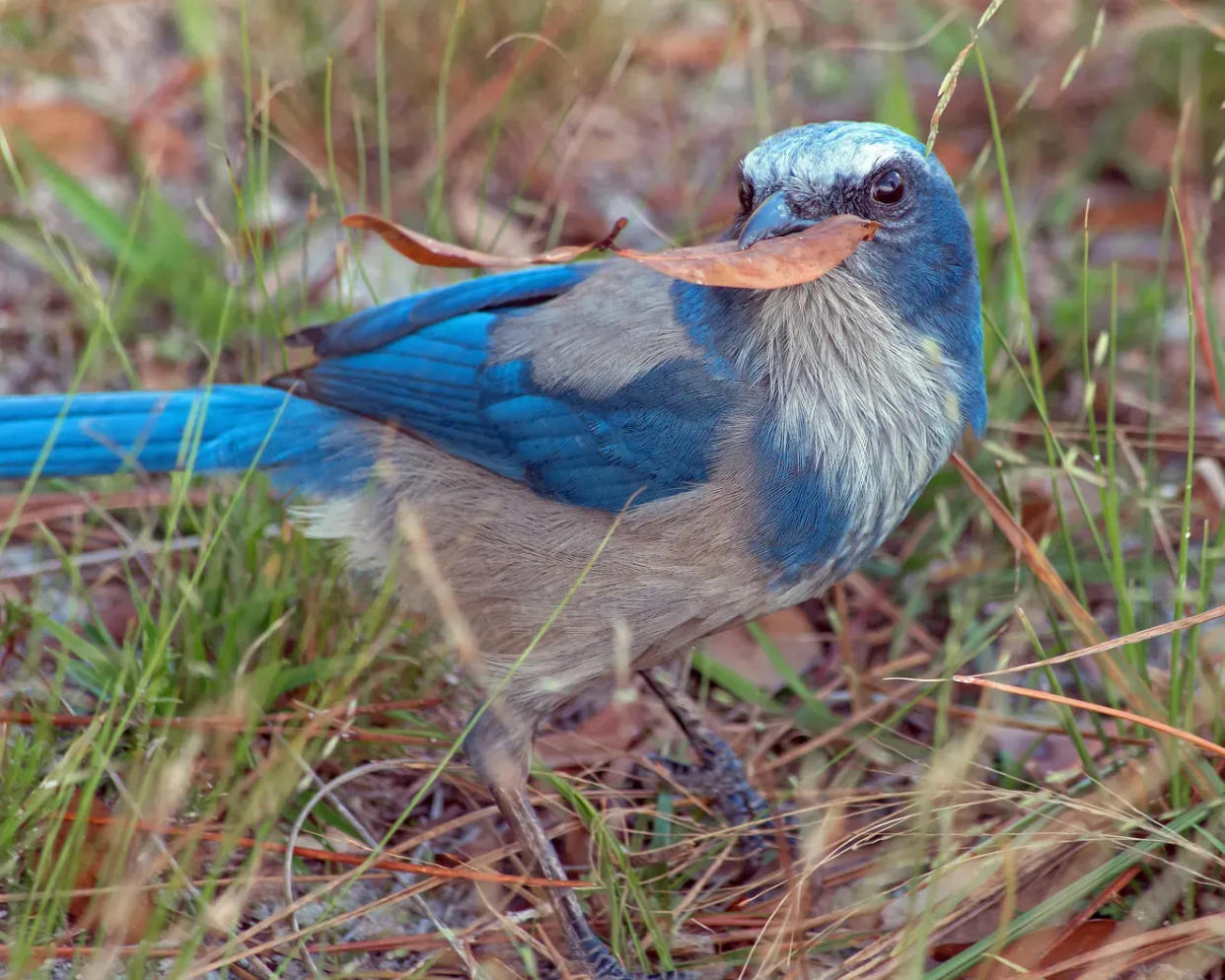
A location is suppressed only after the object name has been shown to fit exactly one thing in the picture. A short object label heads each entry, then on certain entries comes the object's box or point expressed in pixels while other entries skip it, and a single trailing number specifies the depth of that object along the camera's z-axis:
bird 5.64
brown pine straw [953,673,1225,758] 4.85
